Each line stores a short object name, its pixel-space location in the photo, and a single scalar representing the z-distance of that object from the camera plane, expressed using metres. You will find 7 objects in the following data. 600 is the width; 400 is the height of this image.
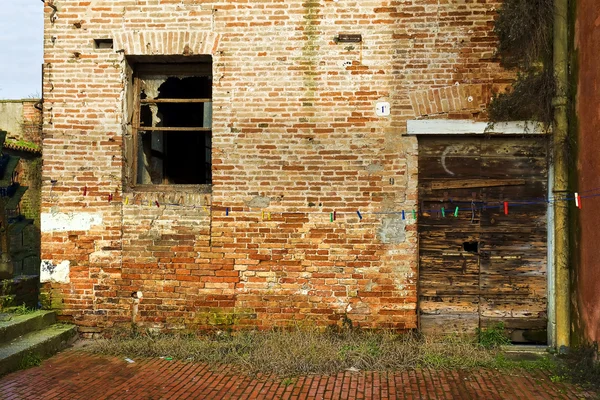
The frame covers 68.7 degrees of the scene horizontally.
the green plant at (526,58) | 5.28
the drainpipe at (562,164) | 5.28
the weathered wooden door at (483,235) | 5.57
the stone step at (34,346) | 4.68
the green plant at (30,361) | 4.81
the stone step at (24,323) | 5.05
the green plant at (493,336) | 5.47
